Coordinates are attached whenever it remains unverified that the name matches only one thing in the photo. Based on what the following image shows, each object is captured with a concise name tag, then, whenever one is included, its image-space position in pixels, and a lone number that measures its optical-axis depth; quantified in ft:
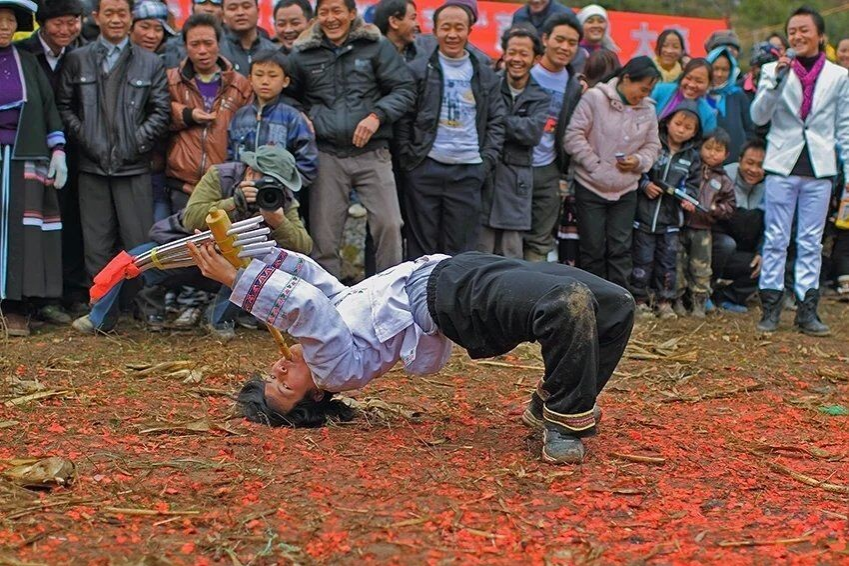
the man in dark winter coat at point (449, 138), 24.66
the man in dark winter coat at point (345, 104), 23.52
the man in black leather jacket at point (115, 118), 23.09
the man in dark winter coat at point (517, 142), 25.66
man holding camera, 20.45
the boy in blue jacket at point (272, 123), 22.74
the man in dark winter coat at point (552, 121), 26.25
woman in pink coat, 26.14
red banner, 42.55
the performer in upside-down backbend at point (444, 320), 13.71
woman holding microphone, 25.16
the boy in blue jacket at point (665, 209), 26.84
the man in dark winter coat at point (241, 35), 25.26
